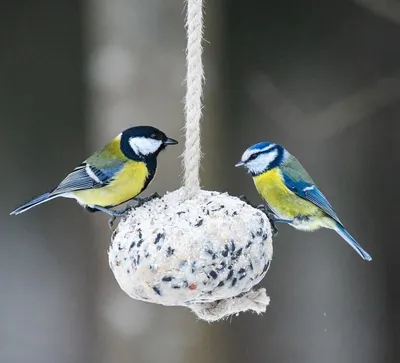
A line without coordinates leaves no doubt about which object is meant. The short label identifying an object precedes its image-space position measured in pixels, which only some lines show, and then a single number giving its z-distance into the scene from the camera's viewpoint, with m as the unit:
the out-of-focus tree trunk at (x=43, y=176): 5.54
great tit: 4.93
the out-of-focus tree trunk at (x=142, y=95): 5.18
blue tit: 4.99
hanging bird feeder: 4.87
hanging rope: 4.88
